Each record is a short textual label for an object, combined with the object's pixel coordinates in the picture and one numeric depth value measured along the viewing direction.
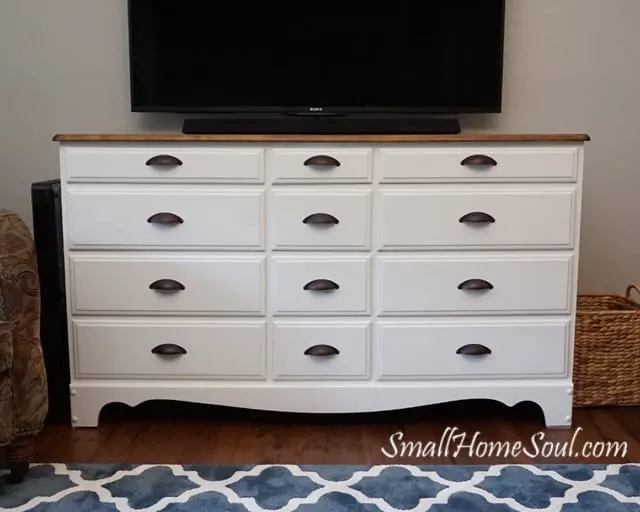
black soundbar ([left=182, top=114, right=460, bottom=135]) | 2.59
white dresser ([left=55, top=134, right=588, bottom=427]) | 2.32
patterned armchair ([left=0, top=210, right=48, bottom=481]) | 1.95
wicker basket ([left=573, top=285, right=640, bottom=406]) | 2.57
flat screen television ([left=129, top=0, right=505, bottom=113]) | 2.64
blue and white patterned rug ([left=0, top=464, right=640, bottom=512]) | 1.90
